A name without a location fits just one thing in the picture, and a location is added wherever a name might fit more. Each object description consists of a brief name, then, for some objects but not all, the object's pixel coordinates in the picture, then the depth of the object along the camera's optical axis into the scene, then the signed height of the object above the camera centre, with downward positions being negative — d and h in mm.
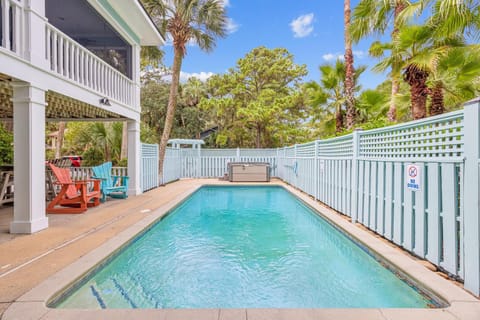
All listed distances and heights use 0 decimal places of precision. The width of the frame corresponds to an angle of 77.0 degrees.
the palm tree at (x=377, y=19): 7820 +3924
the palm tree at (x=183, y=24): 11422 +5437
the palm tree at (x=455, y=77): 6840 +1978
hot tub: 14750 -576
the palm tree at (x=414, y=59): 6609 +2416
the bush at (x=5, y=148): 9195 +412
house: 4664 +1730
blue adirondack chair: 7910 -553
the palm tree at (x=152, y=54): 12414 +4469
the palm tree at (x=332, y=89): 11570 +2819
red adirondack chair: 6312 -770
